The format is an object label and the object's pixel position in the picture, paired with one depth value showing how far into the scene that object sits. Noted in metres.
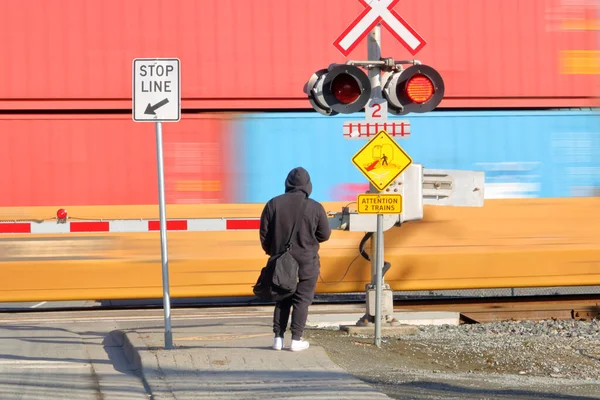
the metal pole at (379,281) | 19.41
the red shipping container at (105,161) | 25.08
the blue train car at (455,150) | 25.64
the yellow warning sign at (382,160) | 18.81
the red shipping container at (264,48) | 25.50
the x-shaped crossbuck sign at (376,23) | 19.37
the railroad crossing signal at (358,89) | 18.98
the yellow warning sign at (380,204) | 19.16
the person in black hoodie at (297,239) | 17.91
